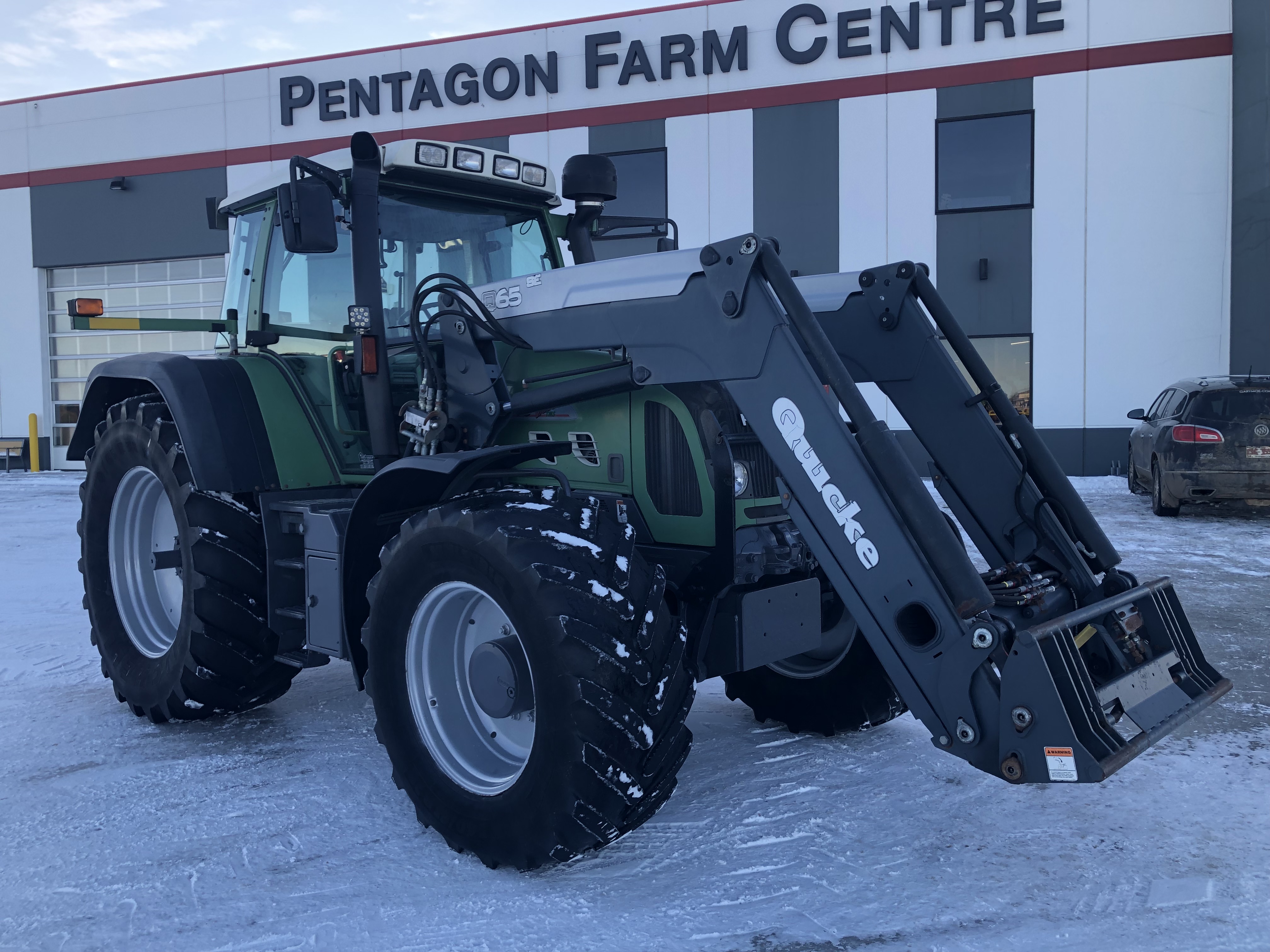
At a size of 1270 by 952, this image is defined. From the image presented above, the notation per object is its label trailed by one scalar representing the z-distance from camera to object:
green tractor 2.91
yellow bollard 20.78
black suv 10.84
